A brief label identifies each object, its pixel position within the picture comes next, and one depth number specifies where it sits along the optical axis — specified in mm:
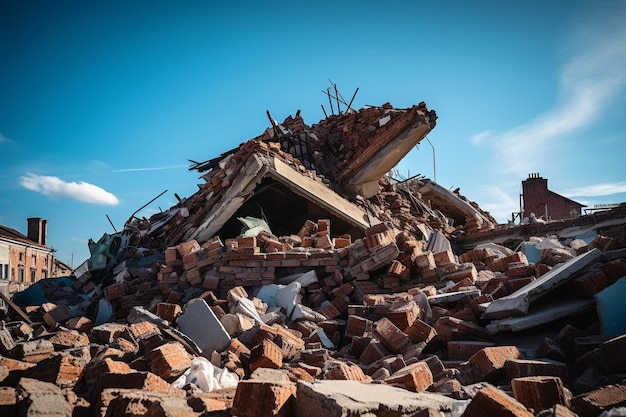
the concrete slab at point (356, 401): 2215
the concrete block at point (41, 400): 2439
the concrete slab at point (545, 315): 4238
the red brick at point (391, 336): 4477
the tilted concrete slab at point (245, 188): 8641
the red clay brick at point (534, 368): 3279
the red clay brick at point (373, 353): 4352
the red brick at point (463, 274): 6402
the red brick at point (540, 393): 2654
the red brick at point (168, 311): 5336
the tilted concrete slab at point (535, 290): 4367
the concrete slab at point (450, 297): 5383
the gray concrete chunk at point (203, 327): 4621
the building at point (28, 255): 25094
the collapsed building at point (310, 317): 2635
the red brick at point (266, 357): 3832
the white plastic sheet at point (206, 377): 3414
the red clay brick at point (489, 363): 3461
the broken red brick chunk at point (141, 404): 2362
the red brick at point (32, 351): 3766
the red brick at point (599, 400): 2459
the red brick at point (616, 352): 3154
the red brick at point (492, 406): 2139
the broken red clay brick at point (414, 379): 3061
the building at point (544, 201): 27906
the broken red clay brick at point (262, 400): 2355
